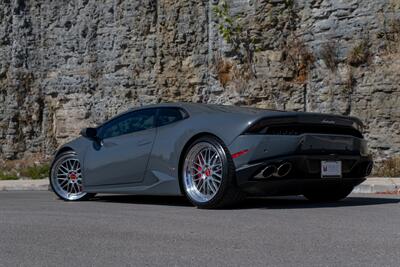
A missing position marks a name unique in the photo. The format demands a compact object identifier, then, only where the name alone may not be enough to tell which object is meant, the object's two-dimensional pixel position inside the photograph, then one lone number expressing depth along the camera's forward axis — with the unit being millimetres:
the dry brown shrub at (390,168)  12992
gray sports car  7047
